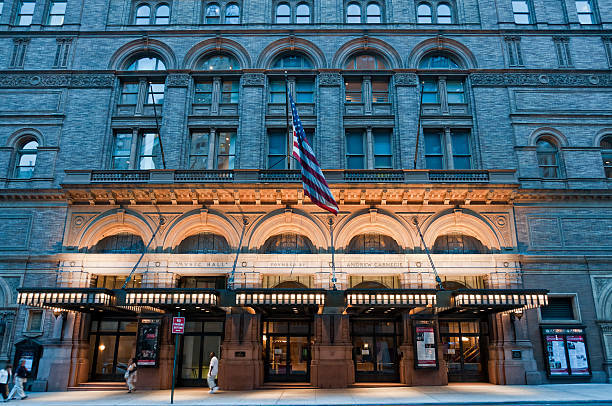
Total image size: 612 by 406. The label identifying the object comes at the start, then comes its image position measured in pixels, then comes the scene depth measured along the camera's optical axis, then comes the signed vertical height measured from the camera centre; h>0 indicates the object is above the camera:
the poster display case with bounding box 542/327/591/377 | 21.41 -0.37
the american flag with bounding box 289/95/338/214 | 19.12 +6.98
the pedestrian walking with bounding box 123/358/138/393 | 20.16 -1.46
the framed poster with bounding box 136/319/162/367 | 21.34 -0.03
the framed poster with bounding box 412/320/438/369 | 21.09 -0.09
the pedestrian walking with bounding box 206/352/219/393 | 19.88 -1.37
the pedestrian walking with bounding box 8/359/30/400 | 18.70 -1.64
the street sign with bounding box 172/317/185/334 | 17.27 +0.65
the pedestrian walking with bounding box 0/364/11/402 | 18.44 -1.68
